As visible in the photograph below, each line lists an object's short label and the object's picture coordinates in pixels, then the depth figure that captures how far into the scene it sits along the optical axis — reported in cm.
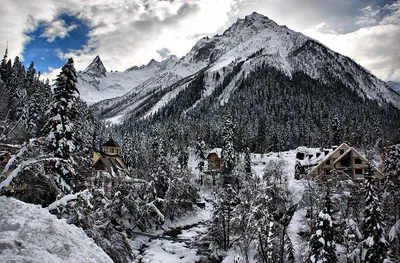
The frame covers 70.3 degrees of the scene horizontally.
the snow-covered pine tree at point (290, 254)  2338
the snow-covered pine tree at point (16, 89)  7837
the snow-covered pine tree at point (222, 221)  3110
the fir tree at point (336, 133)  8819
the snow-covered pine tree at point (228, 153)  6269
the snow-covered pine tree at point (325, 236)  1984
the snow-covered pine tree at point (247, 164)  6706
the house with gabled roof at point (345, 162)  4941
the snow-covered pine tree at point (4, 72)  10908
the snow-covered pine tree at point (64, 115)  2169
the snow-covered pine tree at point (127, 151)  8115
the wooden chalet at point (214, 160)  7332
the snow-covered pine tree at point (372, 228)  1895
